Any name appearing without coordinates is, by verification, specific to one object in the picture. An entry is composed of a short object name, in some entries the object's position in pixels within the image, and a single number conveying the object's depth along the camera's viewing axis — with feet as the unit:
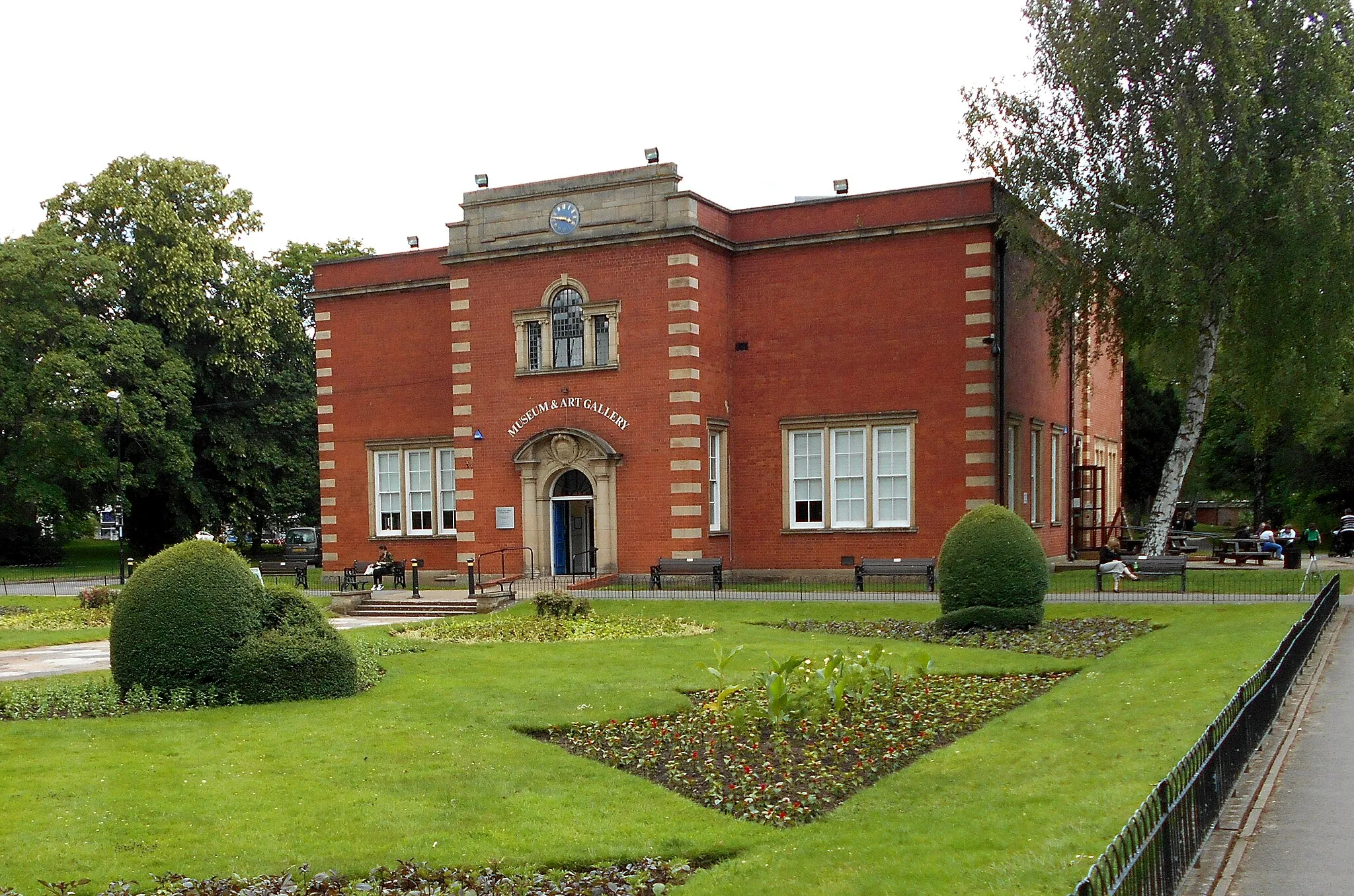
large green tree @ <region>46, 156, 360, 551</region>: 138.92
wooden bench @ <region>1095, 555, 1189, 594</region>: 83.20
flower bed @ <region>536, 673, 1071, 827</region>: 31.68
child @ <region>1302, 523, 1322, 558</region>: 121.90
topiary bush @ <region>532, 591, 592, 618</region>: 75.61
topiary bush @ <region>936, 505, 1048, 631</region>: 64.44
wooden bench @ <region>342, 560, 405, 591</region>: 102.06
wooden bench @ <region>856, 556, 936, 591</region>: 93.15
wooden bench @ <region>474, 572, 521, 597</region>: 90.74
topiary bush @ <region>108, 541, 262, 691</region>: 45.52
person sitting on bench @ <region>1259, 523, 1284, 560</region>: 114.62
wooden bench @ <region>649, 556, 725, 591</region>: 94.07
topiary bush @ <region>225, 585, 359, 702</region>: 45.68
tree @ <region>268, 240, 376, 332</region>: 167.94
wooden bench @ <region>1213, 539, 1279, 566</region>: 105.81
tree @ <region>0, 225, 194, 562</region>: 131.13
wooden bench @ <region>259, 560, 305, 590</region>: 129.70
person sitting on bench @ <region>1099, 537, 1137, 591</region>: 84.17
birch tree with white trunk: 79.82
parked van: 130.72
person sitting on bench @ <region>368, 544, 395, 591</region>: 103.81
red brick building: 96.07
